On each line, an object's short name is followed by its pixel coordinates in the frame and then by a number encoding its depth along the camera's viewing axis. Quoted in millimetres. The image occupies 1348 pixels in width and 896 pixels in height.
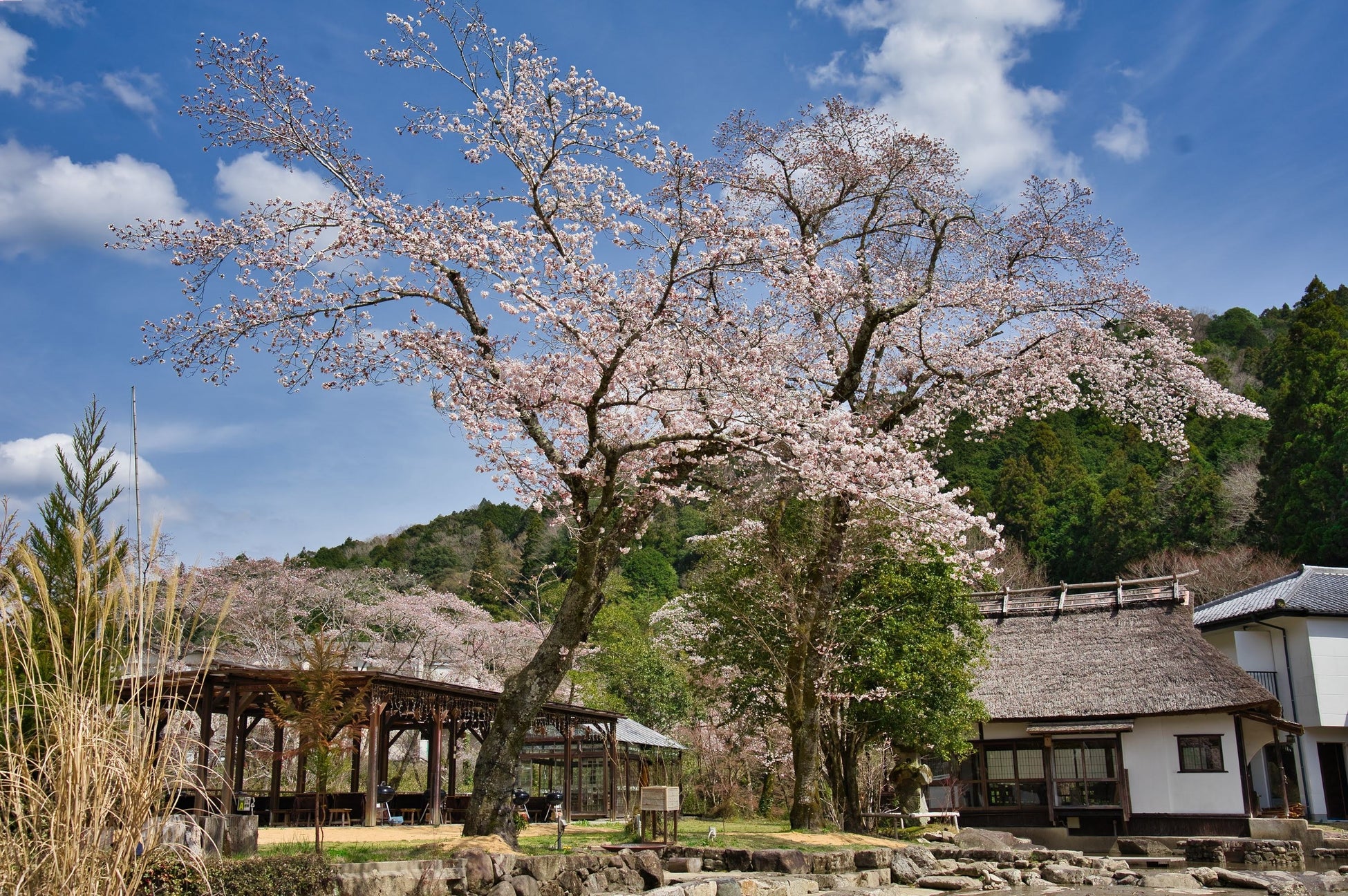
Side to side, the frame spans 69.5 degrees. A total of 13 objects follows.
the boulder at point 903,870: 10938
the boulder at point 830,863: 10086
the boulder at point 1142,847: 15141
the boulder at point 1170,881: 11774
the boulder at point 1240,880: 11328
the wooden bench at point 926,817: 15812
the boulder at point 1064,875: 11781
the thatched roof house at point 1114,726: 16328
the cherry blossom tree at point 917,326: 12992
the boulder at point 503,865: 7816
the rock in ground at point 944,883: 10898
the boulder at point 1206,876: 12203
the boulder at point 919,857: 11398
